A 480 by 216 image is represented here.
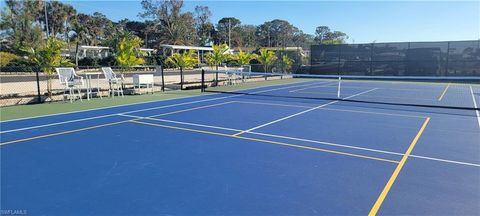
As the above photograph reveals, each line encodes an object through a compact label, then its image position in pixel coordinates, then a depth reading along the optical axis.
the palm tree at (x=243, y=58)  24.11
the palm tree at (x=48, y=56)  13.16
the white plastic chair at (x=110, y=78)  14.36
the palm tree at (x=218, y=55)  22.05
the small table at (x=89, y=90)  13.70
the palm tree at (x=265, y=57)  26.11
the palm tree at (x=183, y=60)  19.51
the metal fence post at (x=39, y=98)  12.60
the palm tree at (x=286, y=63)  28.82
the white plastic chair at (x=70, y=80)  12.44
